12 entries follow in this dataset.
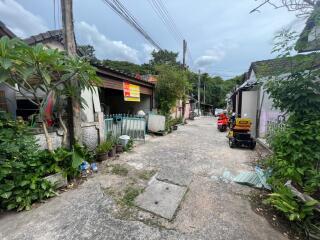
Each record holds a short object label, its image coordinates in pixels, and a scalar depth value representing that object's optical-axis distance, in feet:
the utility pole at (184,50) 47.70
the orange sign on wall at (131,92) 23.23
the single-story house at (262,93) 9.50
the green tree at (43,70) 7.89
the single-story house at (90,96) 14.33
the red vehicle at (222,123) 35.78
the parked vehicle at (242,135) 20.46
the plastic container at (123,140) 18.96
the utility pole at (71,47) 12.50
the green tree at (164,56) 106.73
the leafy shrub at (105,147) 15.60
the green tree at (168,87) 33.27
